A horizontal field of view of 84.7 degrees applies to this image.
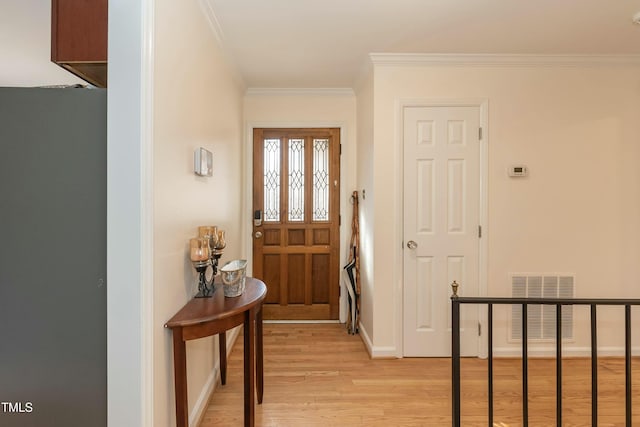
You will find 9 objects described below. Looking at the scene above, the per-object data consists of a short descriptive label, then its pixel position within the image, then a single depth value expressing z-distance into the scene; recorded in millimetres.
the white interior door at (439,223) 2994
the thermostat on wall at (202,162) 2008
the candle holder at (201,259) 1807
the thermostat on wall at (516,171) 2982
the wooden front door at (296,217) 3924
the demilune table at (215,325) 1559
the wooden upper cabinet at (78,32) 1541
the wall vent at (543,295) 3014
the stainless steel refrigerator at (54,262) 1389
